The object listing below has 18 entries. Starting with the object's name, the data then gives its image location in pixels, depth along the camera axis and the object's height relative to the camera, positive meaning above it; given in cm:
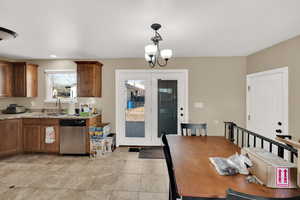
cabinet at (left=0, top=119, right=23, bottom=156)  337 -83
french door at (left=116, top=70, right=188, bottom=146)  407 -10
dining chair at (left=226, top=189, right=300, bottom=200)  61 -39
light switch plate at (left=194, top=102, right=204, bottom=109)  402 -11
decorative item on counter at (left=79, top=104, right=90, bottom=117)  364 -25
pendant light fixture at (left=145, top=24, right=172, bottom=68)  204 +69
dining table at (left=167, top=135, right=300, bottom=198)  93 -55
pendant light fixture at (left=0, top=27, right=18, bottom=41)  173 +77
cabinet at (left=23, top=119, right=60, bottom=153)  353 -81
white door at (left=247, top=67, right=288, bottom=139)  276 -4
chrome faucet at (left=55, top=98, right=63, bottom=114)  416 -13
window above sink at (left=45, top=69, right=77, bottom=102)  421 +42
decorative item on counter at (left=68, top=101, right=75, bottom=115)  388 -22
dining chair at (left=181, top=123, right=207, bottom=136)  253 -43
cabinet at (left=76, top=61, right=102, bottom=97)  377 +53
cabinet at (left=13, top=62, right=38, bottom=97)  391 +54
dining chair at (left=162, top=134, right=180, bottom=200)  119 -54
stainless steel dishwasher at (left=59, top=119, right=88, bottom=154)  346 -81
